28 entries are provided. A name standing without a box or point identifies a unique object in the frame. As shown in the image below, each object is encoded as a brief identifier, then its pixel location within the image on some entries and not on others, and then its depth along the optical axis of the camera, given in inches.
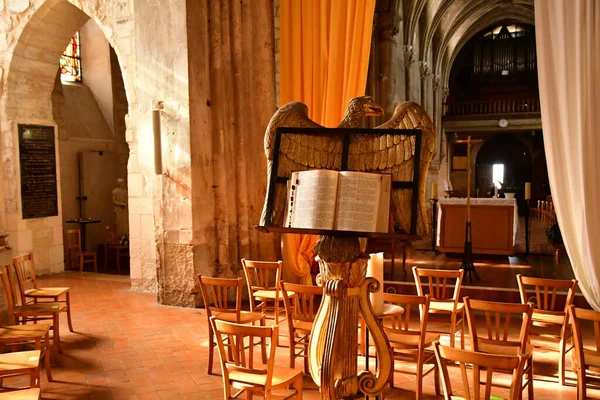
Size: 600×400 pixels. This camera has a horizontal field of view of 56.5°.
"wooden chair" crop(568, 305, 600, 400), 127.4
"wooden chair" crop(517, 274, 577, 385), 154.9
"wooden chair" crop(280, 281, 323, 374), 147.9
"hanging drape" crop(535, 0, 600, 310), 202.2
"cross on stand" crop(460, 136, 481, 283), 270.1
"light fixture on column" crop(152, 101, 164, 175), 243.4
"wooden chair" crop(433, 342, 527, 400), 88.0
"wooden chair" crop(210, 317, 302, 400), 107.6
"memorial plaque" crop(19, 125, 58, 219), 321.1
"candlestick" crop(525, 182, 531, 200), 296.1
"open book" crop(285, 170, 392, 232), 92.1
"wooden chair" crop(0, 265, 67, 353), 175.8
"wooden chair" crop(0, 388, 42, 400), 108.7
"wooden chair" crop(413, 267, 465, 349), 161.3
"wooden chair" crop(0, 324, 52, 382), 152.3
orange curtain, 236.5
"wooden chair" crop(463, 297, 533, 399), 124.6
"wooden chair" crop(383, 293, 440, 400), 134.0
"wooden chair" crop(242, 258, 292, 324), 175.9
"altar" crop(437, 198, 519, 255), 327.0
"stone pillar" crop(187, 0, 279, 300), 248.2
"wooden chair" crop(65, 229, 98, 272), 344.5
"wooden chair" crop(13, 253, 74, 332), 189.4
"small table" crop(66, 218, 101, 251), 390.0
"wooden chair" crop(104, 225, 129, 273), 366.9
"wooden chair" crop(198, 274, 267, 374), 153.2
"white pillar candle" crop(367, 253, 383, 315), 141.4
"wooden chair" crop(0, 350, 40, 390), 122.9
